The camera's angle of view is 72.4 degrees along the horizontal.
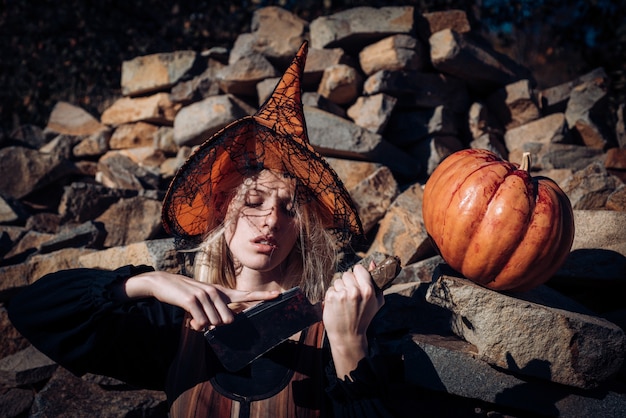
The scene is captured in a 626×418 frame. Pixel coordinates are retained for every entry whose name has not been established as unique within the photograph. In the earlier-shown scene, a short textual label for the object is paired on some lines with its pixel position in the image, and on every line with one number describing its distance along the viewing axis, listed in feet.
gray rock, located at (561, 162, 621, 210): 9.47
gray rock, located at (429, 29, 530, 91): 12.87
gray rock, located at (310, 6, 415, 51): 13.21
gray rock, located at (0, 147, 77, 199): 12.83
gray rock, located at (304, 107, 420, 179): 11.53
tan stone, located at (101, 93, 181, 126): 15.49
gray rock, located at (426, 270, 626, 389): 6.47
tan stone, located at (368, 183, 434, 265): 9.51
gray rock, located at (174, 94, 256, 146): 13.51
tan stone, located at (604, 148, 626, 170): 11.12
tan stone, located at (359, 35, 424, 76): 12.88
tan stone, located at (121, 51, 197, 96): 15.72
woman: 5.33
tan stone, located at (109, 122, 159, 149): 16.06
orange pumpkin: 6.67
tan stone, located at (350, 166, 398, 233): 10.62
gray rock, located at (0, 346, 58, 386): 8.66
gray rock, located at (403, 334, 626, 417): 6.64
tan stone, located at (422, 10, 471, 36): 13.73
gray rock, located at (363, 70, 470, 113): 12.75
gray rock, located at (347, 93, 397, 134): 12.40
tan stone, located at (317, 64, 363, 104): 12.88
